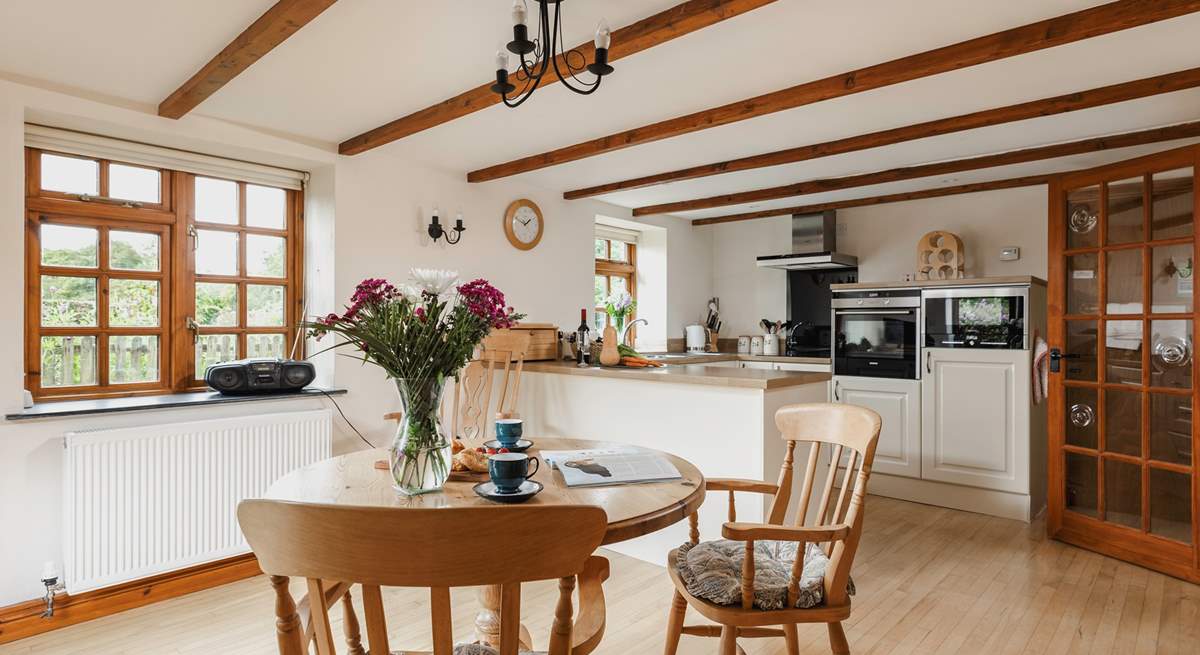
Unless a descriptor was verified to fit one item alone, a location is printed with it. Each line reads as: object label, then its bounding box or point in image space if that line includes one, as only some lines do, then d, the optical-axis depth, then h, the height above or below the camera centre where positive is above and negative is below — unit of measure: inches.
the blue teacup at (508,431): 67.1 -11.3
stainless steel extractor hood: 199.6 +26.3
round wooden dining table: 50.3 -15.2
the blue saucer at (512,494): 53.6 -14.6
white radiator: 97.4 -27.5
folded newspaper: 60.9 -14.8
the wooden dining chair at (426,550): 30.5 -11.3
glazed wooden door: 109.3 -6.7
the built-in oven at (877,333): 162.1 -1.8
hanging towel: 139.8 -9.7
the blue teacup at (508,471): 53.6 -12.6
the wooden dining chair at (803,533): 55.4 -19.7
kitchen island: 103.3 -16.7
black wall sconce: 147.3 +23.4
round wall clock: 167.5 +28.4
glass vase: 54.4 -10.2
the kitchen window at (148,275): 107.7 +10.0
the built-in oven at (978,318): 145.3 +2.2
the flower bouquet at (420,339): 53.0 -1.1
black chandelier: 63.8 +31.5
